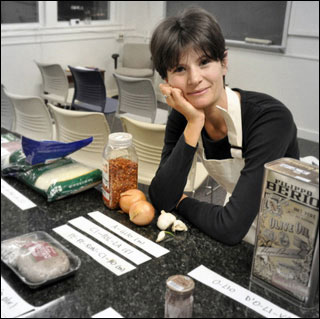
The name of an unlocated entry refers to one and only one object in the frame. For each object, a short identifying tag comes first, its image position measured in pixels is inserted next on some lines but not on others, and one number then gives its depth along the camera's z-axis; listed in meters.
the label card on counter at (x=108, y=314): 0.84
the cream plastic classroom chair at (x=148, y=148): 2.38
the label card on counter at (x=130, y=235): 1.08
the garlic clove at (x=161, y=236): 1.12
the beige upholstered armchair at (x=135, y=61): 6.41
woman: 1.21
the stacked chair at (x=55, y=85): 4.95
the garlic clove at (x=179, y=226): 1.18
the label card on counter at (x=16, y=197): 1.27
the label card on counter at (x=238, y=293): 0.86
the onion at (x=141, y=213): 1.19
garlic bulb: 1.18
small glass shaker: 0.80
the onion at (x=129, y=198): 1.24
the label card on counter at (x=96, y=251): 1.00
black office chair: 4.45
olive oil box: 0.84
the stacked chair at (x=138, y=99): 4.17
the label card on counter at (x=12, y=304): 0.82
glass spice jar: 1.27
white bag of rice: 1.31
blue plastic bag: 1.35
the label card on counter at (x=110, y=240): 1.04
